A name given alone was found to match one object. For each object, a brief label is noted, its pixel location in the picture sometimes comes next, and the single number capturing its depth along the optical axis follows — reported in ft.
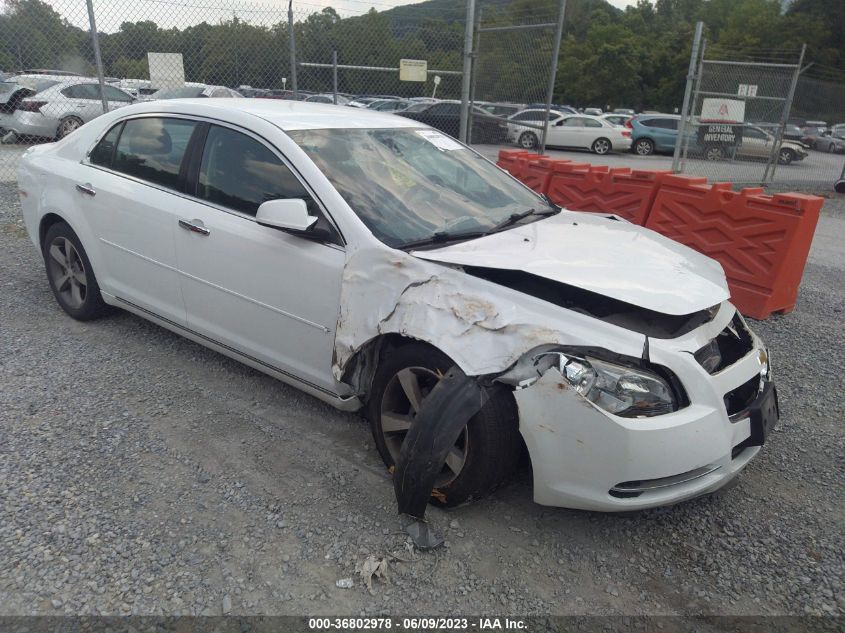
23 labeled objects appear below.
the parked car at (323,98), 49.29
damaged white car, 8.35
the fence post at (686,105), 35.12
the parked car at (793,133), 60.59
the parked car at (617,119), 87.55
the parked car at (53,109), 40.57
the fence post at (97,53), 24.53
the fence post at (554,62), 24.39
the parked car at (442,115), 53.11
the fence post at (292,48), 27.09
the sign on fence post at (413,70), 29.86
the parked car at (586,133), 77.77
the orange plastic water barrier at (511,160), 24.70
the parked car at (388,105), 73.82
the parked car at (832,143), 63.67
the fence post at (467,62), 24.59
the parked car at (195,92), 33.46
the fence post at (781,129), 41.83
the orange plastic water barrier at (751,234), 17.81
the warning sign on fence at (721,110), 41.04
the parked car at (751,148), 42.98
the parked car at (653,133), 79.10
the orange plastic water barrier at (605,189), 21.07
